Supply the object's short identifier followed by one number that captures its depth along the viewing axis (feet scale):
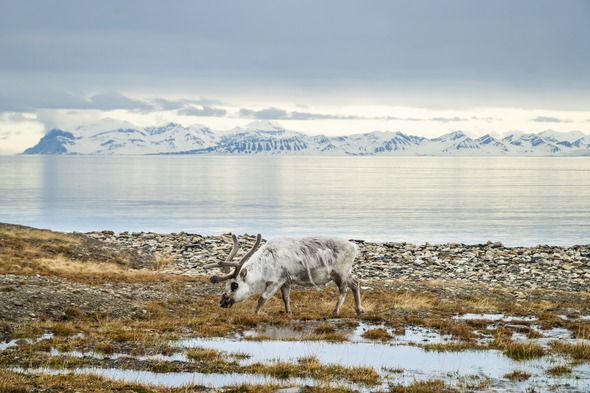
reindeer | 64.90
